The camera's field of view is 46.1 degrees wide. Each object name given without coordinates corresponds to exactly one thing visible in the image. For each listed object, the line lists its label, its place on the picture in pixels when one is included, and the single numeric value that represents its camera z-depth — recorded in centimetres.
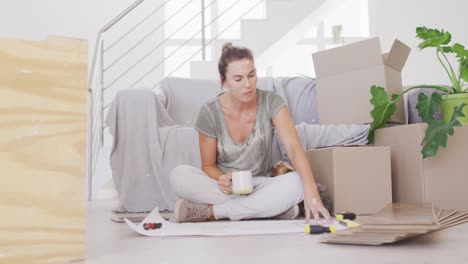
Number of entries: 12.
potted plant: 199
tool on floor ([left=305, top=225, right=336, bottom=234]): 133
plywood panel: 89
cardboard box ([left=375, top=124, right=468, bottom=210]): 189
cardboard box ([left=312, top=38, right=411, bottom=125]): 222
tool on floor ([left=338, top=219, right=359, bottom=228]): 139
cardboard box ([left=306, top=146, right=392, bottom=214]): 187
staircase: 374
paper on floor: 139
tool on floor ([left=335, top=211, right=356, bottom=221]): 152
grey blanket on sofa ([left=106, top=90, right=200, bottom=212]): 240
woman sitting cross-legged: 169
